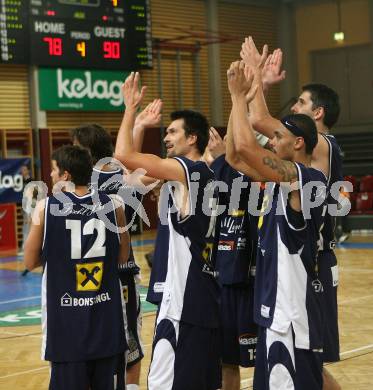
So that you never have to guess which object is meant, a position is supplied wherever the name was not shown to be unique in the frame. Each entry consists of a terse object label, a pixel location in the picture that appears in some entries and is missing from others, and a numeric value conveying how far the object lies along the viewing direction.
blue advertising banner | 36.44
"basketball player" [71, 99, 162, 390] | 11.45
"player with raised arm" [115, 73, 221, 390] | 10.02
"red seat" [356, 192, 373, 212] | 41.72
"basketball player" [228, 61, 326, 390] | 8.92
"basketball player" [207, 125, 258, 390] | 11.46
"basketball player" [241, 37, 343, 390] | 10.45
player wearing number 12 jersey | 9.47
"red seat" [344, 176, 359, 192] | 41.50
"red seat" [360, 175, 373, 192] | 42.91
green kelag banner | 40.43
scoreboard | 37.28
